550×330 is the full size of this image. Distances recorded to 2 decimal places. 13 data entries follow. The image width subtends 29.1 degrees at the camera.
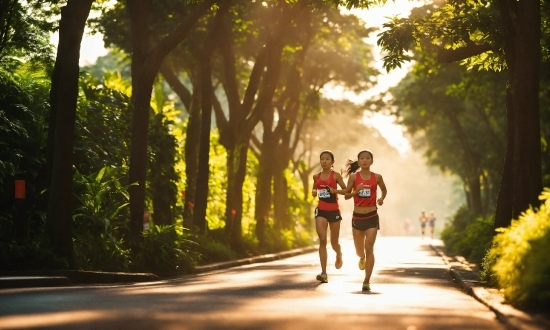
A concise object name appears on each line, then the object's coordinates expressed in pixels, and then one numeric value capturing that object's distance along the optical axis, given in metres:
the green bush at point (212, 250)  25.97
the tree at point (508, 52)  17.19
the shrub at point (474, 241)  27.25
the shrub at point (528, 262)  11.05
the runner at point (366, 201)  16.20
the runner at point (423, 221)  71.81
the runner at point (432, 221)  69.22
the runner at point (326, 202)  17.58
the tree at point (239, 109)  29.92
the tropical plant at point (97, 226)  18.95
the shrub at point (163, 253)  20.80
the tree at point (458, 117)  34.38
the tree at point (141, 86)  21.14
